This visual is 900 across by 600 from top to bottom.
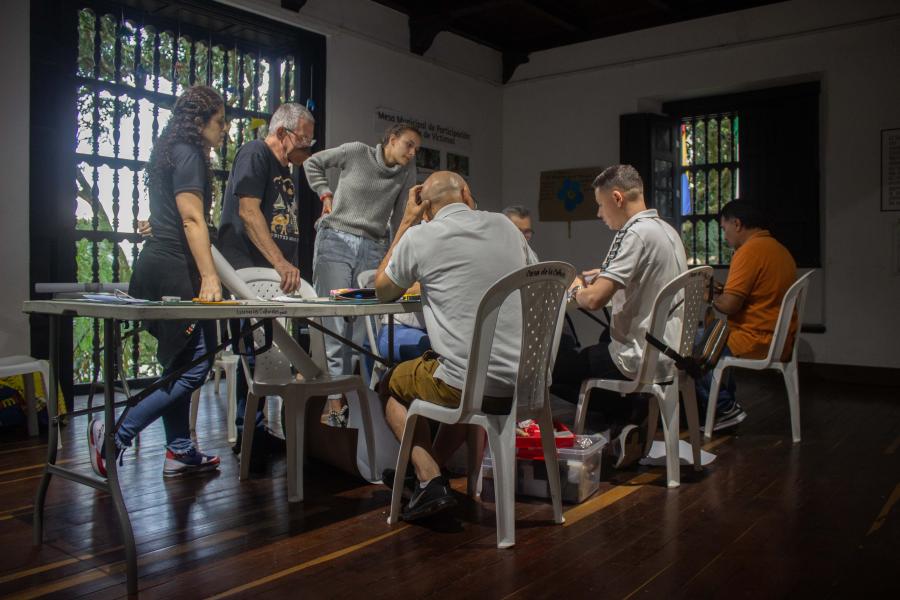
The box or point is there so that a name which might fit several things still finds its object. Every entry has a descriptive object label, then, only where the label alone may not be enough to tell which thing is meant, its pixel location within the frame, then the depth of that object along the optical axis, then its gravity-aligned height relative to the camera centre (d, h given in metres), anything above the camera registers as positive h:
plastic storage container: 2.94 -0.68
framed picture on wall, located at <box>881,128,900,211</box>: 6.50 +1.04
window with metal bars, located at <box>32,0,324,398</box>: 5.48 +1.42
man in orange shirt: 4.23 +0.00
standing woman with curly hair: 3.01 +0.24
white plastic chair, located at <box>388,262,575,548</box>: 2.39 -0.27
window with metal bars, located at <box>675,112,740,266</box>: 7.75 +1.17
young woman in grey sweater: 4.30 +0.51
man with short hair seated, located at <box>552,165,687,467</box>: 3.20 +0.07
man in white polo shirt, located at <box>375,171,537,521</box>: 2.50 +0.03
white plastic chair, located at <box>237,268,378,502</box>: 2.92 -0.35
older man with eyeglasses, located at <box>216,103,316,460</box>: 3.41 +0.46
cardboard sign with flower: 8.19 +1.07
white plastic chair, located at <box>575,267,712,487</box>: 3.11 -0.30
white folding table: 2.13 -0.05
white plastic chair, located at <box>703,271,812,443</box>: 4.02 -0.35
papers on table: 2.40 +0.00
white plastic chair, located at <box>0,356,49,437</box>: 4.22 -0.38
